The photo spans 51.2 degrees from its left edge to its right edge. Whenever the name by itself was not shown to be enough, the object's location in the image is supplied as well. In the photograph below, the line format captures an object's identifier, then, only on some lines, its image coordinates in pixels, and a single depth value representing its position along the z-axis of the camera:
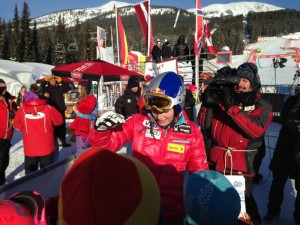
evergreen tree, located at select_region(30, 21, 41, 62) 70.44
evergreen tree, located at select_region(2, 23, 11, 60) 69.06
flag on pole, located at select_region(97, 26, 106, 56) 16.36
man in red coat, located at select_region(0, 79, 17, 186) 4.79
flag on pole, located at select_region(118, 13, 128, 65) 14.83
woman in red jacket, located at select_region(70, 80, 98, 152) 5.72
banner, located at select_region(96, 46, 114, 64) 15.69
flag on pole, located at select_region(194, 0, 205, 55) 9.08
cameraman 2.73
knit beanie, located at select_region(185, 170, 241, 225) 1.29
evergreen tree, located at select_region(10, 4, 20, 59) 69.24
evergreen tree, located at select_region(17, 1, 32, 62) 68.19
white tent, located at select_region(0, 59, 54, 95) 28.22
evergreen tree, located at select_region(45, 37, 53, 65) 72.86
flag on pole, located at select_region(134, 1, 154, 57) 12.07
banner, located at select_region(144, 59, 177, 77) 9.38
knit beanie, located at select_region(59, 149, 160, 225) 0.88
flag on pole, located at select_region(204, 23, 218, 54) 12.18
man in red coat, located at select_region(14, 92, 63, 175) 4.57
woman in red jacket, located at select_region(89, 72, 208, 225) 2.08
